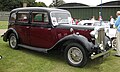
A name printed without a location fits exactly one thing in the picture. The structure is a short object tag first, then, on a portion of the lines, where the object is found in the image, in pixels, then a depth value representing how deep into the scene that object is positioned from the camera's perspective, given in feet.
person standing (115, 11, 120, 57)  11.31
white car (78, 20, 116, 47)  11.95
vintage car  9.23
